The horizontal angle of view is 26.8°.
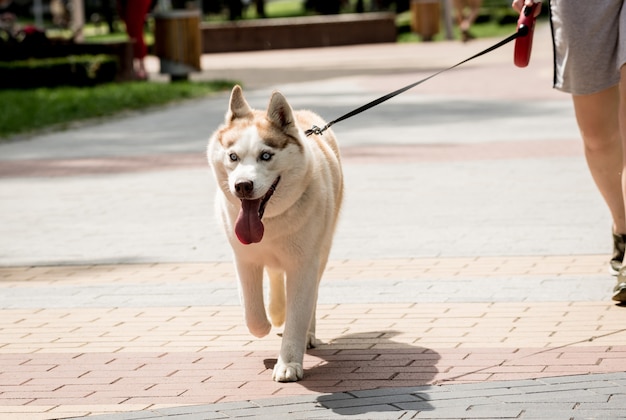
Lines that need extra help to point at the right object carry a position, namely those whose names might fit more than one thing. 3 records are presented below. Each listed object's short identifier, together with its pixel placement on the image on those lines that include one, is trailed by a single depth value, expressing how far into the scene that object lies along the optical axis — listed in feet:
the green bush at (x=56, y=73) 73.31
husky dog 16.81
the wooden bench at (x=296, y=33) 117.60
